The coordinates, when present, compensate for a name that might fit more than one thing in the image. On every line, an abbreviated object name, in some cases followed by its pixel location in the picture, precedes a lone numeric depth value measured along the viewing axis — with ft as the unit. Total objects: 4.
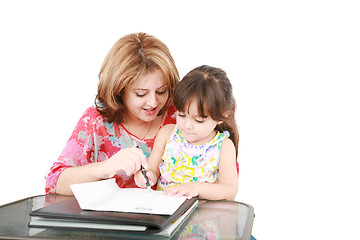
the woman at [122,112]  5.92
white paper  3.87
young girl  5.60
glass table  3.49
